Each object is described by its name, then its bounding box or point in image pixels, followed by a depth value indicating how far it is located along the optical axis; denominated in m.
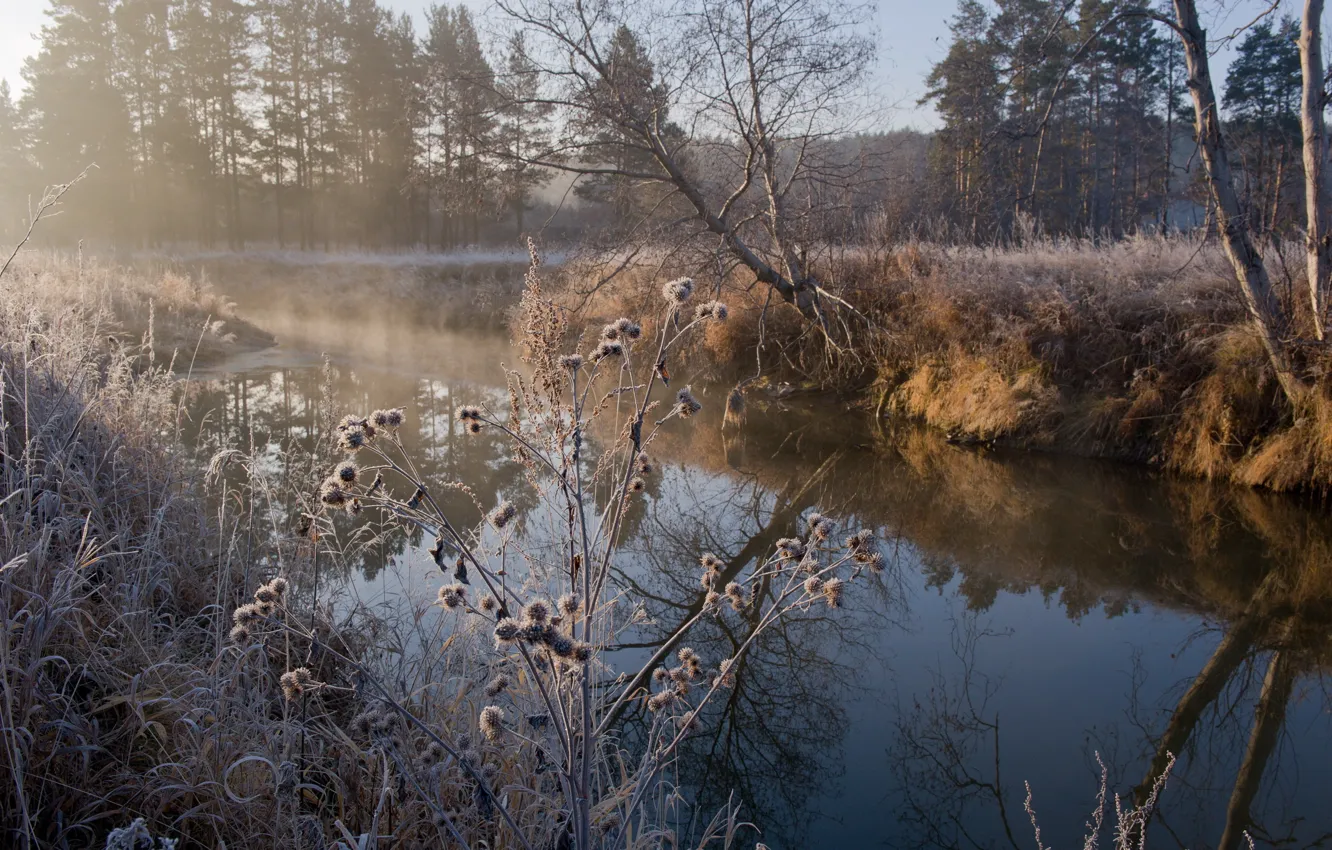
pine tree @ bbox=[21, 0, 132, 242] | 27.17
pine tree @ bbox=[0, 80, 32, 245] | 28.73
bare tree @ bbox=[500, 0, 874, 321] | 9.89
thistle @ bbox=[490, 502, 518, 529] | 1.90
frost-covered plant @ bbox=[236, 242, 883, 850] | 1.78
